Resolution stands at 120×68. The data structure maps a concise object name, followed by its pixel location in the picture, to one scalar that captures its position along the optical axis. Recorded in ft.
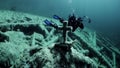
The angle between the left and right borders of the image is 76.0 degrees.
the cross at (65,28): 5.32
